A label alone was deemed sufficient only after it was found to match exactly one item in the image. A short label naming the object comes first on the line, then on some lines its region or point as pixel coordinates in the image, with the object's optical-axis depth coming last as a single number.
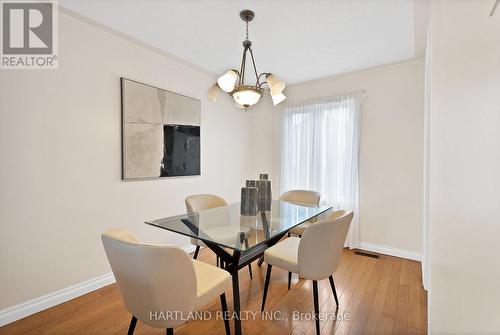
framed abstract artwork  2.34
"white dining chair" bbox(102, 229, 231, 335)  0.98
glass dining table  1.41
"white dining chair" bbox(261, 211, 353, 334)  1.40
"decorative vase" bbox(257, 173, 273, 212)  2.21
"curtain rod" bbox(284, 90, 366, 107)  3.05
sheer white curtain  3.09
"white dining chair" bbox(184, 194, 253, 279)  1.55
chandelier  1.68
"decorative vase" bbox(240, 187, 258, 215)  2.00
